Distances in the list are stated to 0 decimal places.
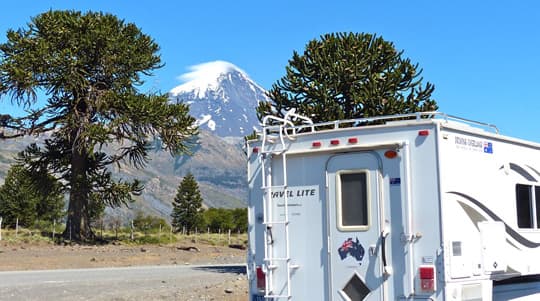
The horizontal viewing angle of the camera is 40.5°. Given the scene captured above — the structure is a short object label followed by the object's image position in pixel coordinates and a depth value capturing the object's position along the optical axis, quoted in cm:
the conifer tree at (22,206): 6981
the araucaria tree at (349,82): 2589
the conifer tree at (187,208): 9975
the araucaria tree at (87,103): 3631
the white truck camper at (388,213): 823
